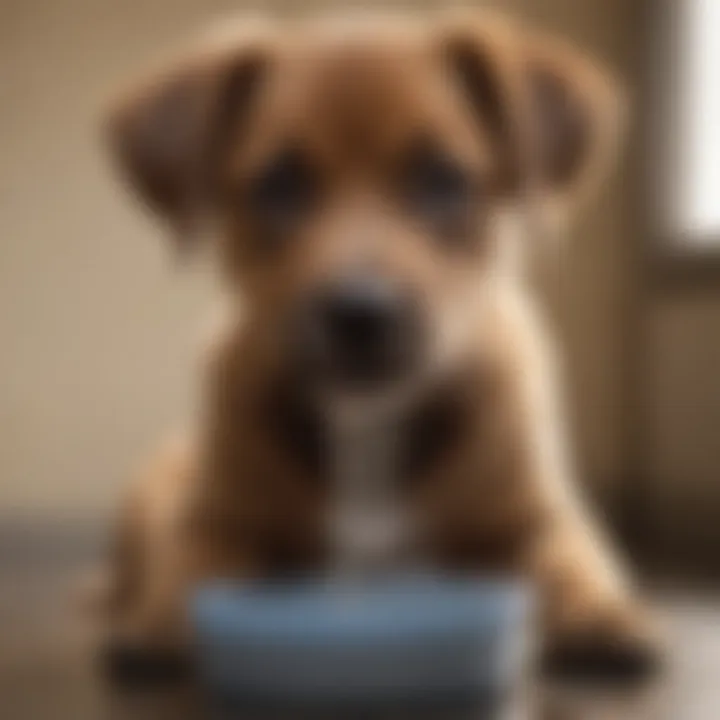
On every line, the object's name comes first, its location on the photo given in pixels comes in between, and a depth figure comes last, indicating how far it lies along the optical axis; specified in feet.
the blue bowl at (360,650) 3.40
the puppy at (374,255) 3.75
